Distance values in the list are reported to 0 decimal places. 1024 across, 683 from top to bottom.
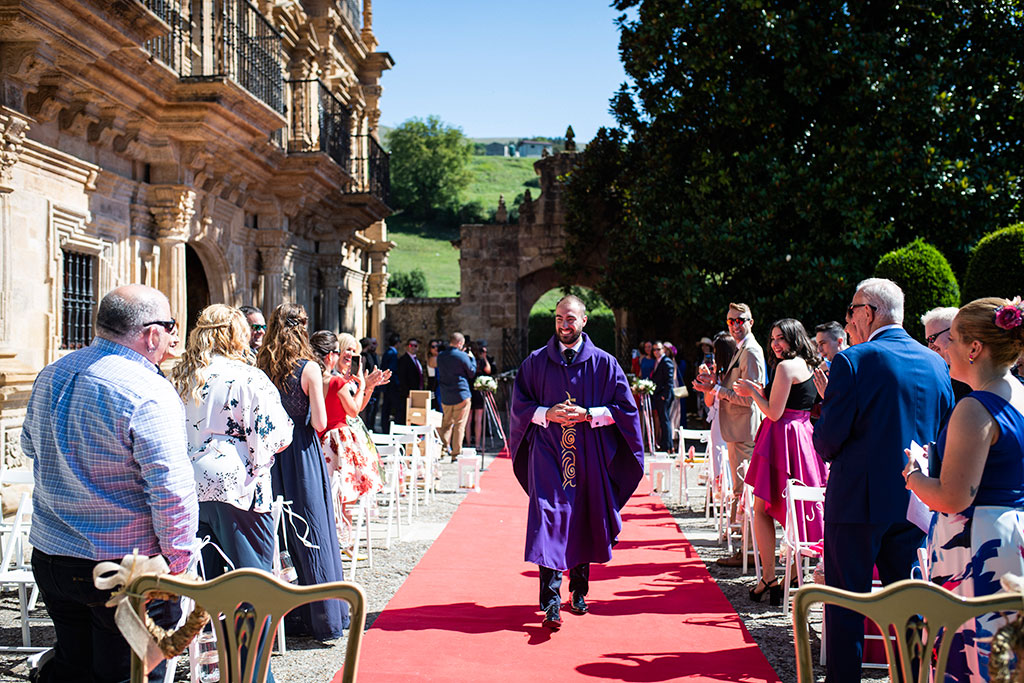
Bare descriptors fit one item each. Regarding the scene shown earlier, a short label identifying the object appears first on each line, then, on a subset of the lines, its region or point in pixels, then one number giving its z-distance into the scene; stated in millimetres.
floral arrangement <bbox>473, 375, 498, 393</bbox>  13383
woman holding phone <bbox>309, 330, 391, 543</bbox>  5926
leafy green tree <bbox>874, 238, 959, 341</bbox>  12617
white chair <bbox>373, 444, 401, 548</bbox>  7582
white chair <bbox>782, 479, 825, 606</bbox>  5203
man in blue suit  4020
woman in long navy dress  5270
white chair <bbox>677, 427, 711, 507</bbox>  9648
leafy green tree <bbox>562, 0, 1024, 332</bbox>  14711
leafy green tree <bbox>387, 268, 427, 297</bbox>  51125
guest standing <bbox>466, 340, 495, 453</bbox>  15133
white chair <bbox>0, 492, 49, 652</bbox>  4664
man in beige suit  6973
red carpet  4738
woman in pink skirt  5742
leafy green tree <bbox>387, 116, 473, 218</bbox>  81875
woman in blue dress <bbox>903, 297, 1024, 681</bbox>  3104
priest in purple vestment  5555
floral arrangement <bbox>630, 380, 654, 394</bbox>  13461
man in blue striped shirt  3029
